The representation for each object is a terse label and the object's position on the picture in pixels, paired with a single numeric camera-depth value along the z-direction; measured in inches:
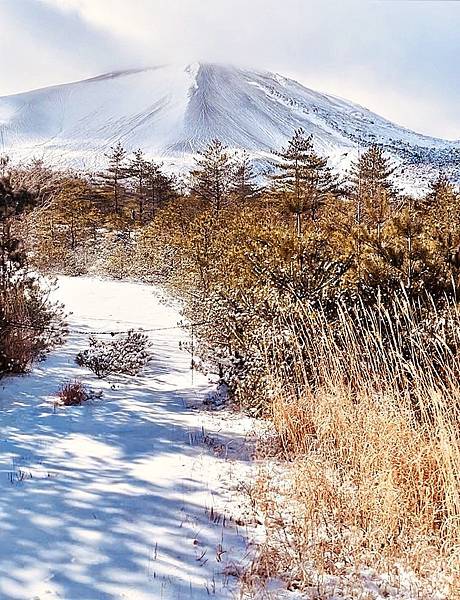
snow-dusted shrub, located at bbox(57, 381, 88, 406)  168.6
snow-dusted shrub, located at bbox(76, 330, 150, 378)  207.8
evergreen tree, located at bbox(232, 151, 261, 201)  818.8
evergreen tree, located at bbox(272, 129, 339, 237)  562.9
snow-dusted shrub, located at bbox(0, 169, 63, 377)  188.2
